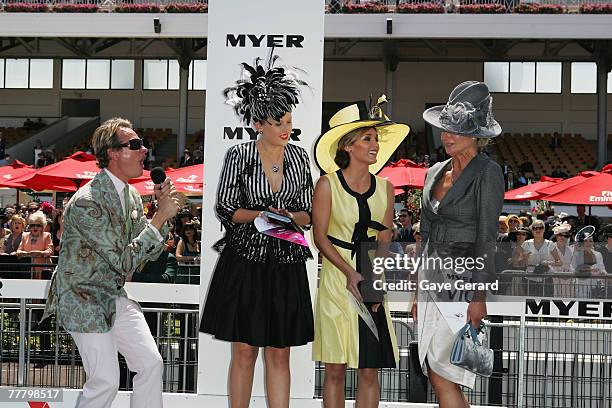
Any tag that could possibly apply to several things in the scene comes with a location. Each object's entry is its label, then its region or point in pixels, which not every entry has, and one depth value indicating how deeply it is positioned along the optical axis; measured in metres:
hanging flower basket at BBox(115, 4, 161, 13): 29.50
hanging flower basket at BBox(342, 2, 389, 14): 28.41
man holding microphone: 5.08
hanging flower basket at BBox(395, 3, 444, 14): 28.28
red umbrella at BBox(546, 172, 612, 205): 15.60
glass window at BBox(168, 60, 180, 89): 38.53
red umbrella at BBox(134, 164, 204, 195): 16.56
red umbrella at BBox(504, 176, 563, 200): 18.62
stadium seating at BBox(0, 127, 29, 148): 36.03
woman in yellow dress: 5.53
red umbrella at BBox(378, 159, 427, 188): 17.28
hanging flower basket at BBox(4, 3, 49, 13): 29.84
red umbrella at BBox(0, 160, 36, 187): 19.19
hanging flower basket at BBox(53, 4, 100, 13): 29.80
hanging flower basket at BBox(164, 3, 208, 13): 29.31
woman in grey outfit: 4.93
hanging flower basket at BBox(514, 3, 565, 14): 28.23
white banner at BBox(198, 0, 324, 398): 6.39
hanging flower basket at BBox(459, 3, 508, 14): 28.34
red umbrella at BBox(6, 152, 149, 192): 17.31
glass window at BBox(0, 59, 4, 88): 39.41
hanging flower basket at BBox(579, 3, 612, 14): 28.20
